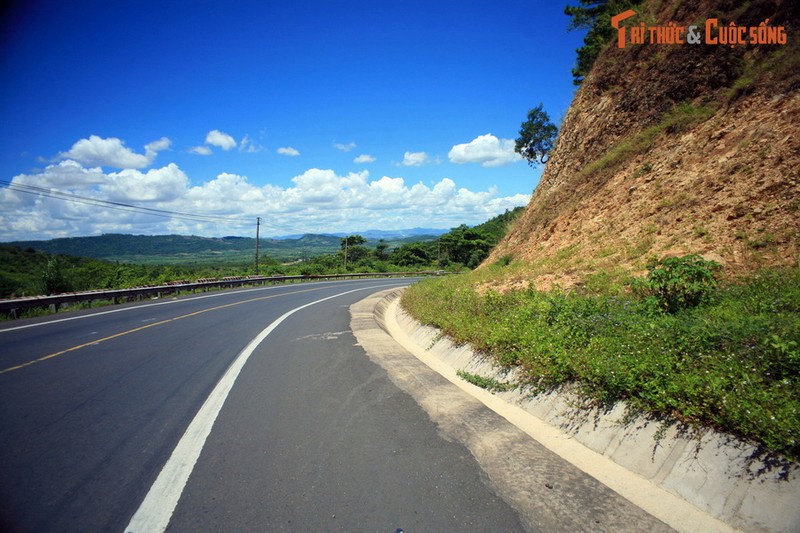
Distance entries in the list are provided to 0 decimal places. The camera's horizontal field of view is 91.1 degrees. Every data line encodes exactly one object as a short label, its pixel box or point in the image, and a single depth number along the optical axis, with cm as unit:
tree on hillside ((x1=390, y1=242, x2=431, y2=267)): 7525
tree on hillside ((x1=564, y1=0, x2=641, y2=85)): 2306
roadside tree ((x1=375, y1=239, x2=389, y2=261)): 8649
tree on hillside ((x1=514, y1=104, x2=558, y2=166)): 4119
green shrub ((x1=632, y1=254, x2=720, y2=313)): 643
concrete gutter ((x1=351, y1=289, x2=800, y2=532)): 282
